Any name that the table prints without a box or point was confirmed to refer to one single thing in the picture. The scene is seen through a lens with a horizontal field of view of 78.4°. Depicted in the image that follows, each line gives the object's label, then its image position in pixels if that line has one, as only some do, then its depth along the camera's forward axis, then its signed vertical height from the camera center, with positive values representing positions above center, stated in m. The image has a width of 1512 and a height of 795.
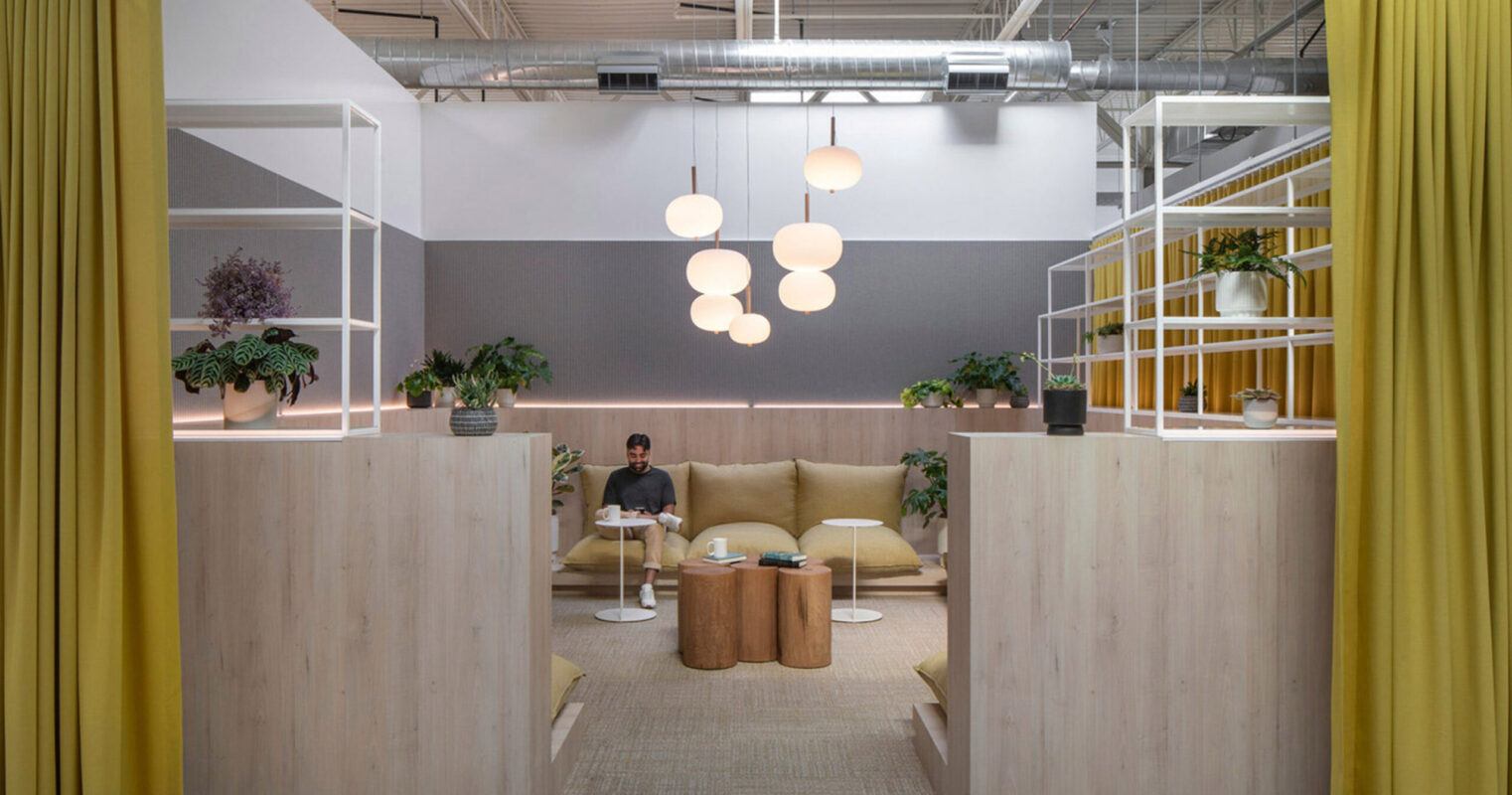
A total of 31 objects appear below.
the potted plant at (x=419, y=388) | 7.05 +0.08
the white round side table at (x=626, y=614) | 5.95 -1.44
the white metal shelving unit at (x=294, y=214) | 2.89 +0.62
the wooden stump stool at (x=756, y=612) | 5.17 -1.21
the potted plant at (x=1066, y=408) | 3.03 -0.05
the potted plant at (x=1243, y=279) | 3.17 +0.39
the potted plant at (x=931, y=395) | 7.61 +0.00
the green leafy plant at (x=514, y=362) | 7.49 +0.29
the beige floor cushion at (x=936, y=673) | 3.58 -1.11
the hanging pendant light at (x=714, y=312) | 5.84 +0.53
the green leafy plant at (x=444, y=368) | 7.25 +0.23
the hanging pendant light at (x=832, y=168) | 4.84 +1.20
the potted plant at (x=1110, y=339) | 6.21 +0.37
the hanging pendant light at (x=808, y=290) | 5.31 +0.60
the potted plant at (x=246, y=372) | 2.93 +0.09
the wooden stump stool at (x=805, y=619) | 5.04 -1.22
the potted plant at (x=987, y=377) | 7.58 +0.15
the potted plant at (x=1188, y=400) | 5.94 -0.05
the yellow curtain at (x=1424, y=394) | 2.52 +0.00
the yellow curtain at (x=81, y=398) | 2.38 +0.00
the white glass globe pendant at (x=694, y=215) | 4.87 +0.96
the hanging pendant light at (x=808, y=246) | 4.85 +0.78
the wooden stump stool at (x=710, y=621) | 5.02 -1.23
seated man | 6.59 -0.66
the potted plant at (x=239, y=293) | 2.94 +0.34
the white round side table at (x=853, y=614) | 6.01 -1.46
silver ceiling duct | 6.60 +2.39
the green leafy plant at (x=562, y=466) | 6.86 -0.53
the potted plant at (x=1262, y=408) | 3.21 -0.05
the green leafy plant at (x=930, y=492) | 6.86 -0.72
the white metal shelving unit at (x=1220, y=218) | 2.93 +0.59
